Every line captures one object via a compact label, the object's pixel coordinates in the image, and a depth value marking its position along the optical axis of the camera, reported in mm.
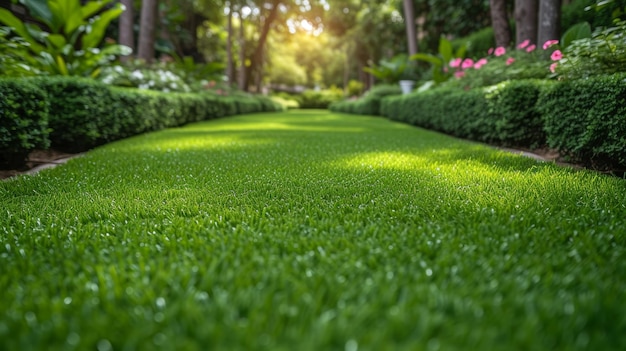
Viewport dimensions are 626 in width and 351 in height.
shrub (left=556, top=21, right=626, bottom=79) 3504
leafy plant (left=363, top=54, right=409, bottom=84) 15770
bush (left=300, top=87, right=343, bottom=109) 37875
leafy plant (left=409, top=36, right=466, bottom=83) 10277
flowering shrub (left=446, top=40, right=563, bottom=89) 5711
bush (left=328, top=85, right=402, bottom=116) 15055
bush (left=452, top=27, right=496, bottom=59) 12070
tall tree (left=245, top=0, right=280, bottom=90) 22562
